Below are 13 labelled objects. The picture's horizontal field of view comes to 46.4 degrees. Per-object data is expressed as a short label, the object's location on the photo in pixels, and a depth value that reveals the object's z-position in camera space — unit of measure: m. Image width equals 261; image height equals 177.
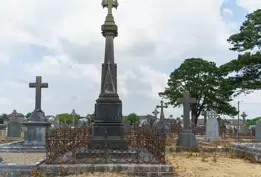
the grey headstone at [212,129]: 21.70
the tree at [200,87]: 42.83
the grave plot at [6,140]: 19.02
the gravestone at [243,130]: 27.97
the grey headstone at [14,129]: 23.20
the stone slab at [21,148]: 12.64
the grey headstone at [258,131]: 20.52
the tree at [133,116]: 78.52
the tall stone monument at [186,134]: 14.61
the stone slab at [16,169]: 7.35
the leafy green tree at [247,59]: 22.88
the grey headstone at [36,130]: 15.52
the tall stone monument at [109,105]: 10.17
